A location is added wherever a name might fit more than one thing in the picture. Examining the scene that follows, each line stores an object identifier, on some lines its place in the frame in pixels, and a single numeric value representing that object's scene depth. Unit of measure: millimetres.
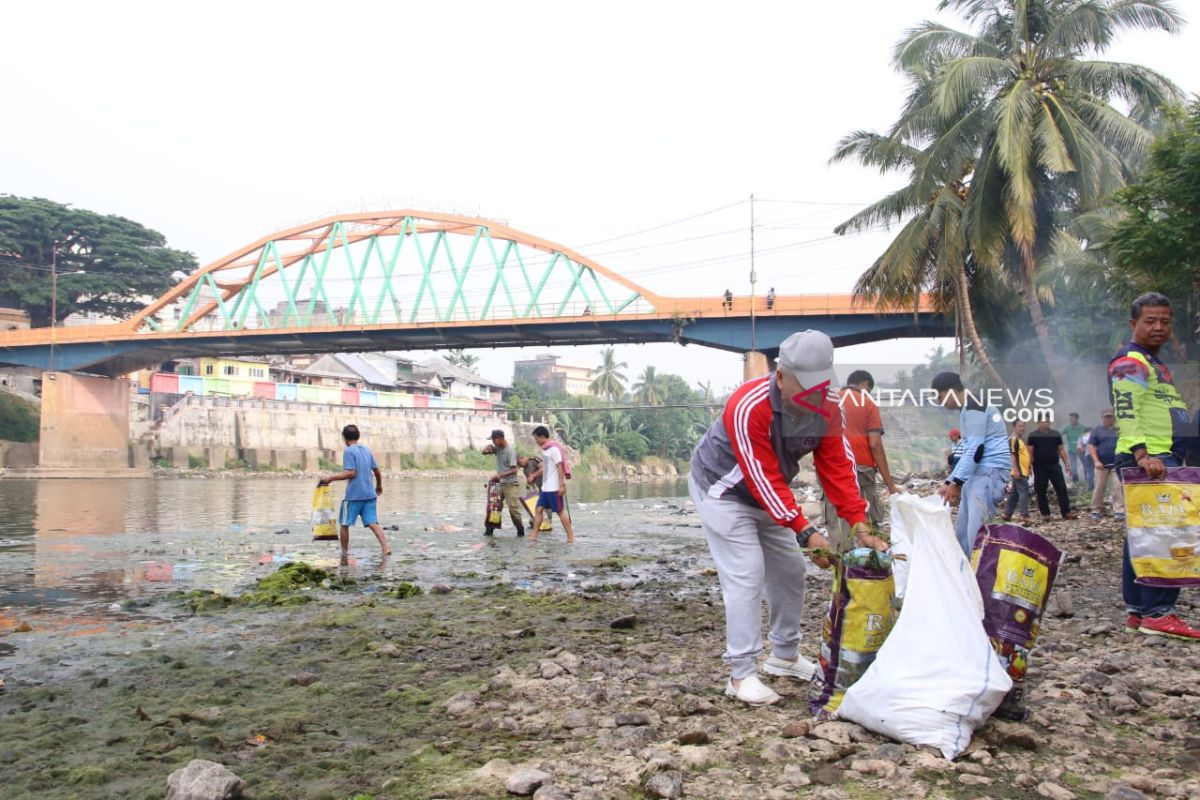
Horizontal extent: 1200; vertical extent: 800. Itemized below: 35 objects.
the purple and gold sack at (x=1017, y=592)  3463
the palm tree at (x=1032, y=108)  18812
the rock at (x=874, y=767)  2951
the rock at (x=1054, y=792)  2760
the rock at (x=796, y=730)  3324
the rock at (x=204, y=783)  2912
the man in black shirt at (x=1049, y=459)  12242
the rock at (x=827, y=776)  2938
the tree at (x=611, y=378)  92062
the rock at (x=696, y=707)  3656
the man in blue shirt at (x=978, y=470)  6184
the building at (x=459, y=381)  83188
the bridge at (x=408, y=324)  38938
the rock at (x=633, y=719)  3561
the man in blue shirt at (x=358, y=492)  10000
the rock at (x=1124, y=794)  2672
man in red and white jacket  3650
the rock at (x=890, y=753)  3031
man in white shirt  12266
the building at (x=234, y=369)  66500
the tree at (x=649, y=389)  87788
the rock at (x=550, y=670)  4318
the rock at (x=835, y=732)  3217
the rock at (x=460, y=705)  3859
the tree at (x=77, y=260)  58594
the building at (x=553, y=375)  121938
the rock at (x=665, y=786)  2862
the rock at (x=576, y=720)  3590
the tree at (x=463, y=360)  99000
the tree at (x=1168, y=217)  10461
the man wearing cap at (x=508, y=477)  12773
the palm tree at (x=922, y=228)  20859
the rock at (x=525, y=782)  2922
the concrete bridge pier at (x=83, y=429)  45469
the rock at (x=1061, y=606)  5516
